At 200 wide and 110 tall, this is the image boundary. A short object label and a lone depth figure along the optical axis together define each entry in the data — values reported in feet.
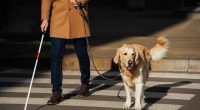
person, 46.20
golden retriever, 42.46
